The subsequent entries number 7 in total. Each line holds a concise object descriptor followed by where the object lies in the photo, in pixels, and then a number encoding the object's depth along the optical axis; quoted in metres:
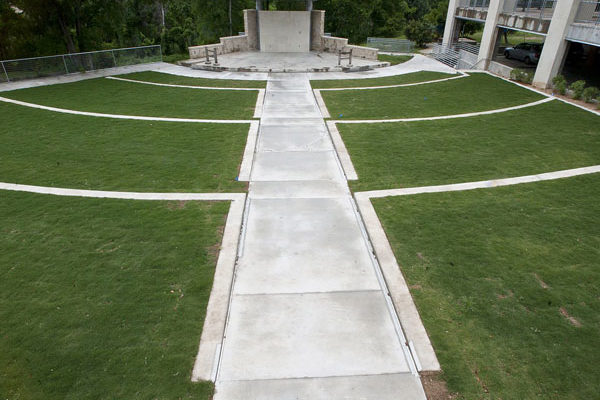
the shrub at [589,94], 16.50
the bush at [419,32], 37.59
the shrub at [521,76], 20.46
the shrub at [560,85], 18.05
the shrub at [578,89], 16.95
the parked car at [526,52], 26.91
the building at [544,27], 17.42
